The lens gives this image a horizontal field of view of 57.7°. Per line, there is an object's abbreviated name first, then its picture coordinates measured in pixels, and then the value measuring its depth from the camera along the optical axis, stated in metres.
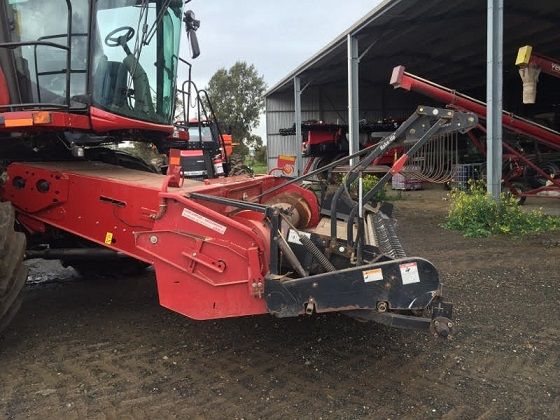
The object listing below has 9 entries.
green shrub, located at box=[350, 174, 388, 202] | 9.65
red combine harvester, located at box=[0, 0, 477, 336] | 2.61
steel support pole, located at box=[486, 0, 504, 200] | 6.98
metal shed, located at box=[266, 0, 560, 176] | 10.62
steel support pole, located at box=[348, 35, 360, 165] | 10.54
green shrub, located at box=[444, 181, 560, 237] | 6.85
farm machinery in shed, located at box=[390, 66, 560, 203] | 7.83
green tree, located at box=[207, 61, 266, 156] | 41.31
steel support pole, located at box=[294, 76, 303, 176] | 15.12
